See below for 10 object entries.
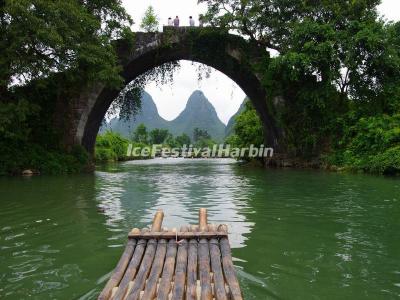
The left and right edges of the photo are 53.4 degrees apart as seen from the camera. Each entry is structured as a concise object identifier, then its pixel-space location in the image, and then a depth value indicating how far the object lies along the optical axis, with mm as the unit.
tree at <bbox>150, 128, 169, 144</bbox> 82375
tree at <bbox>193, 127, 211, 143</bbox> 108138
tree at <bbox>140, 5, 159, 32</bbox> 21766
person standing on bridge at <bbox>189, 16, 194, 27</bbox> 22516
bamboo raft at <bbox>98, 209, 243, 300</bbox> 2771
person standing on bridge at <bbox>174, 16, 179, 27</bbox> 22439
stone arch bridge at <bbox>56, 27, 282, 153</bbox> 20641
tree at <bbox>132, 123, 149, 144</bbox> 72981
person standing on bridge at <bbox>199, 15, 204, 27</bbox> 20941
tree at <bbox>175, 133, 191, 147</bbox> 87481
